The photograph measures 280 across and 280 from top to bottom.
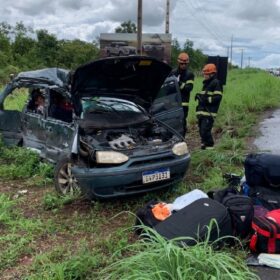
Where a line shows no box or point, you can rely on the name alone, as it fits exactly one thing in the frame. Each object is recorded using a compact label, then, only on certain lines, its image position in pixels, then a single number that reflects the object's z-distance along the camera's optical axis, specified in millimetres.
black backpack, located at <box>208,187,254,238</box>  2766
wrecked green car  3477
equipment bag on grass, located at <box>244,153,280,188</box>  3310
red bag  2659
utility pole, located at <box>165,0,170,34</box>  21018
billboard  17969
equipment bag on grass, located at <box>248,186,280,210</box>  3129
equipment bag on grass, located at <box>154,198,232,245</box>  2556
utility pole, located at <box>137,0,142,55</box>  11376
